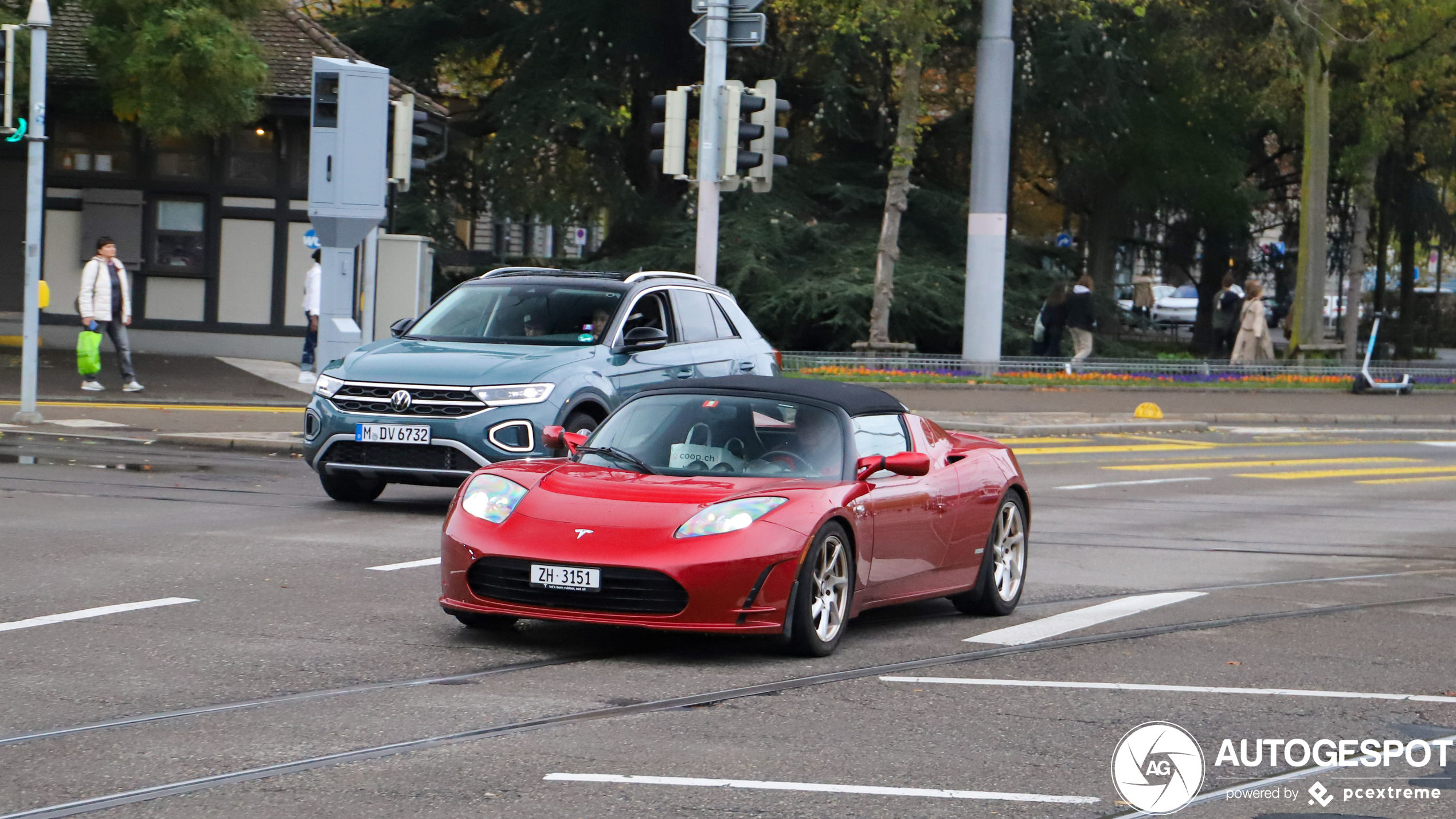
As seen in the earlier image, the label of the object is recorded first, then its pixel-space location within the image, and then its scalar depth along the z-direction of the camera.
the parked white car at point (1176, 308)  77.19
